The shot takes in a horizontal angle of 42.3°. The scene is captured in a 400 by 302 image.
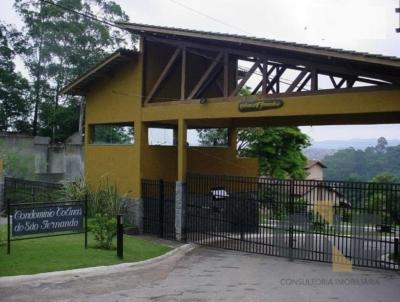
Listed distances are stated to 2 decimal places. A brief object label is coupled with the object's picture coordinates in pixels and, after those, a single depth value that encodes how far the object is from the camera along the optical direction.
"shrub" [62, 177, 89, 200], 19.97
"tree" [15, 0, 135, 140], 36.97
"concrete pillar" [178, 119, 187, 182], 17.38
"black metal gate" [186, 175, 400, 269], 13.24
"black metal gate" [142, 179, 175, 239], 18.03
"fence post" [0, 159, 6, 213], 23.90
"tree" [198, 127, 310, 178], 37.56
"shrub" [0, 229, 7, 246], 13.39
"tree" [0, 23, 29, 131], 38.38
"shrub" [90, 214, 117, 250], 14.10
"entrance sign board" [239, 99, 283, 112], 14.63
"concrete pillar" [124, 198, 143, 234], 18.67
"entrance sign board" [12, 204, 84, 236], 12.28
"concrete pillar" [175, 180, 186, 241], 17.28
